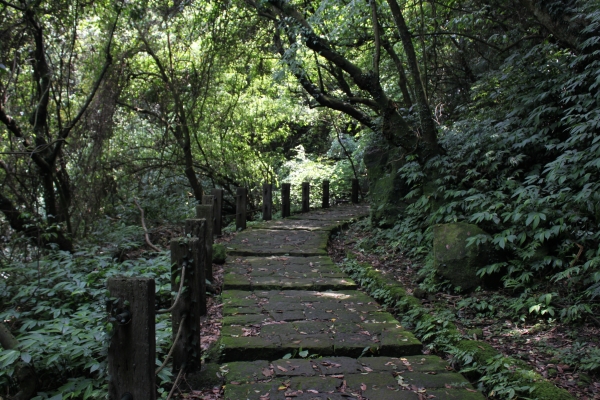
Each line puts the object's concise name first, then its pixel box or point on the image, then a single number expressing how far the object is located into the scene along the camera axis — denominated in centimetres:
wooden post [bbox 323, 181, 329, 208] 1373
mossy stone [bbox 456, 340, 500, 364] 348
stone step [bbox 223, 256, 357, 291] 550
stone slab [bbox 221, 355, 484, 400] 303
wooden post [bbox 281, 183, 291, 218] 1112
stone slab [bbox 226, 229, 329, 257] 719
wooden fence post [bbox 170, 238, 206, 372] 327
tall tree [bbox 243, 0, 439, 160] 720
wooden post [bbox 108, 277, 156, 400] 227
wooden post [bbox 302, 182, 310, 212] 1233
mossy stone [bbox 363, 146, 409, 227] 846
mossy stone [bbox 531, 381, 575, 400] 282
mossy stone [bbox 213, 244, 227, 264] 642
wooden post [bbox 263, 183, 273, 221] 1027
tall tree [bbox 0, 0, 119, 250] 725
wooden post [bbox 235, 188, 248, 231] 901
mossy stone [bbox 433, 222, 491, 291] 505
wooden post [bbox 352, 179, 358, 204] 1509
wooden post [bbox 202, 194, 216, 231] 684
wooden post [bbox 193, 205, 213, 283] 537
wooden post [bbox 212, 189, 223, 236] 776
